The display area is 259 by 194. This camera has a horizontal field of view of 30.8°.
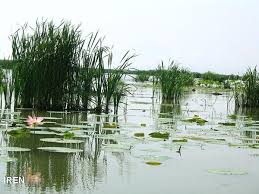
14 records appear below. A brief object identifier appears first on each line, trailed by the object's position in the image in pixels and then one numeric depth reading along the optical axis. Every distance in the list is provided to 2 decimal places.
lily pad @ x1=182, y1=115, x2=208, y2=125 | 7.46
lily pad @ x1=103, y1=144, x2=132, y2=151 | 4.61
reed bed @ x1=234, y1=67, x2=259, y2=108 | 11.49
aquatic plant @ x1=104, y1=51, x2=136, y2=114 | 8.55
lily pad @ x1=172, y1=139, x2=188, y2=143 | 5.33
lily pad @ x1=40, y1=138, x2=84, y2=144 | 4.75
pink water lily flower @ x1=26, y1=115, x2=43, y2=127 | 4.96
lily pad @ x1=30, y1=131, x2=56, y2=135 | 5.23
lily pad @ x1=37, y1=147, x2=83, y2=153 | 4.27
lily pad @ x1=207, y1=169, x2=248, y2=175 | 3.86
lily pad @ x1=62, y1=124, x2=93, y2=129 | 5.90
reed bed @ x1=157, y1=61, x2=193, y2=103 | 12.59
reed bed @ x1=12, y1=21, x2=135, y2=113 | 7.88
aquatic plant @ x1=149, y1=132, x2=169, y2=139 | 5.55
